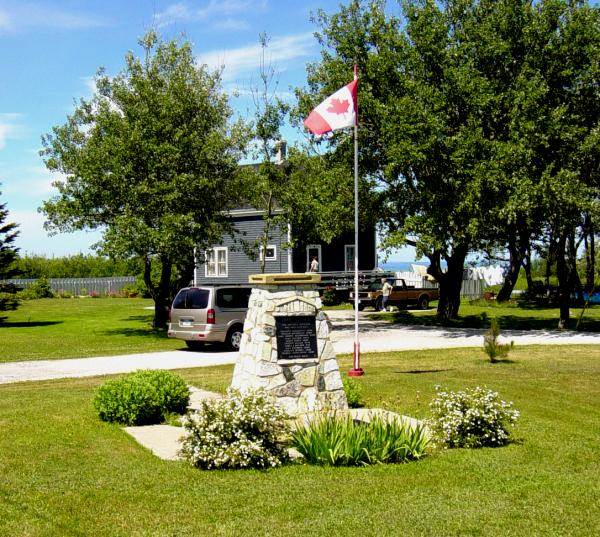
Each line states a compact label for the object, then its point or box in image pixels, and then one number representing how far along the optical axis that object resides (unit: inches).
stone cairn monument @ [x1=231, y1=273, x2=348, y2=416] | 412.5
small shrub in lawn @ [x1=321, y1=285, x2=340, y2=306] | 1669.5
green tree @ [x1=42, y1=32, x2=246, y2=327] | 991.0
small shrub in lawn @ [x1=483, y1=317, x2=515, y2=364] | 678.0
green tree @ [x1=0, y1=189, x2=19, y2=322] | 1217.4
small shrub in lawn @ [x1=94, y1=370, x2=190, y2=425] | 422.0
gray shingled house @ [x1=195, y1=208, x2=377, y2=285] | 1688.0
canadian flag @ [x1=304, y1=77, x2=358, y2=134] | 588.4
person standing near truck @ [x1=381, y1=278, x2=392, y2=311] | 1493.6
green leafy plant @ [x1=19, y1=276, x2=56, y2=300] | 2001.7
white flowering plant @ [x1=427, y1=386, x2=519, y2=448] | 368.2
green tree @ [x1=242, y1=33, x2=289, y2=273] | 1208.8
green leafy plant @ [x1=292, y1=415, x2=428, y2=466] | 332.2
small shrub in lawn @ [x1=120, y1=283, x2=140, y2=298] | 2091.2
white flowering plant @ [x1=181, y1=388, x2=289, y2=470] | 323.3
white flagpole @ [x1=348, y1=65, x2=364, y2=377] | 599.5
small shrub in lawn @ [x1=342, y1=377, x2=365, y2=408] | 458.6
